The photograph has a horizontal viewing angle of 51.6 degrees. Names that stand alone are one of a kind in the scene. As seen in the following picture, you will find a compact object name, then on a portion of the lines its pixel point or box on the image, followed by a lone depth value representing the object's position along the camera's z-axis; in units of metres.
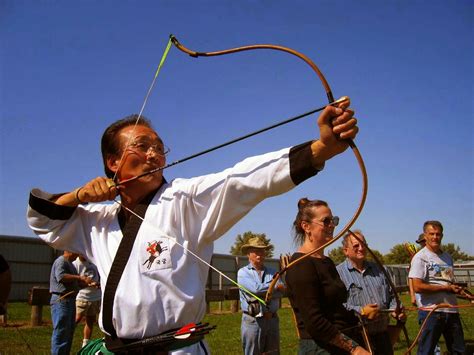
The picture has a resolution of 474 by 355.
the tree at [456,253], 65.16
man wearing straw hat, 6.36
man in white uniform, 2.14
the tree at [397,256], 59.91
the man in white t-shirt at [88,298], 8.13
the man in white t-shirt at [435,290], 6.34
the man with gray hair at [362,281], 4.71
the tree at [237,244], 47.95
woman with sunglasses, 3.44
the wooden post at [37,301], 9.99
